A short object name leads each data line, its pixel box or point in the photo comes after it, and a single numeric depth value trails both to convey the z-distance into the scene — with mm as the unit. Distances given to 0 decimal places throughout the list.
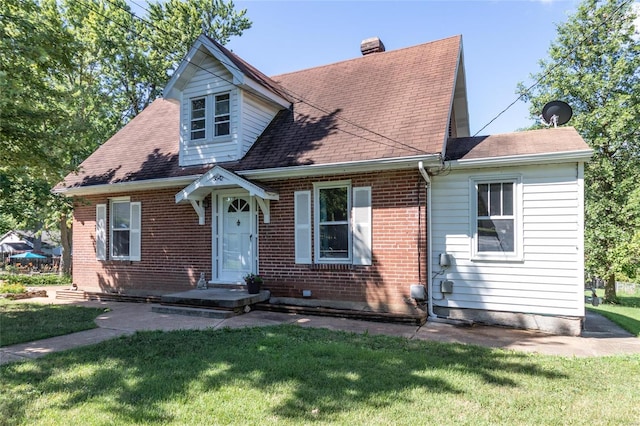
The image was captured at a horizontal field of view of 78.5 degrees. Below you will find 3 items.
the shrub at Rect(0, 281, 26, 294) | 11752
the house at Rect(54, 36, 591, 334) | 7391
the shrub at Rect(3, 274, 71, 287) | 16047
